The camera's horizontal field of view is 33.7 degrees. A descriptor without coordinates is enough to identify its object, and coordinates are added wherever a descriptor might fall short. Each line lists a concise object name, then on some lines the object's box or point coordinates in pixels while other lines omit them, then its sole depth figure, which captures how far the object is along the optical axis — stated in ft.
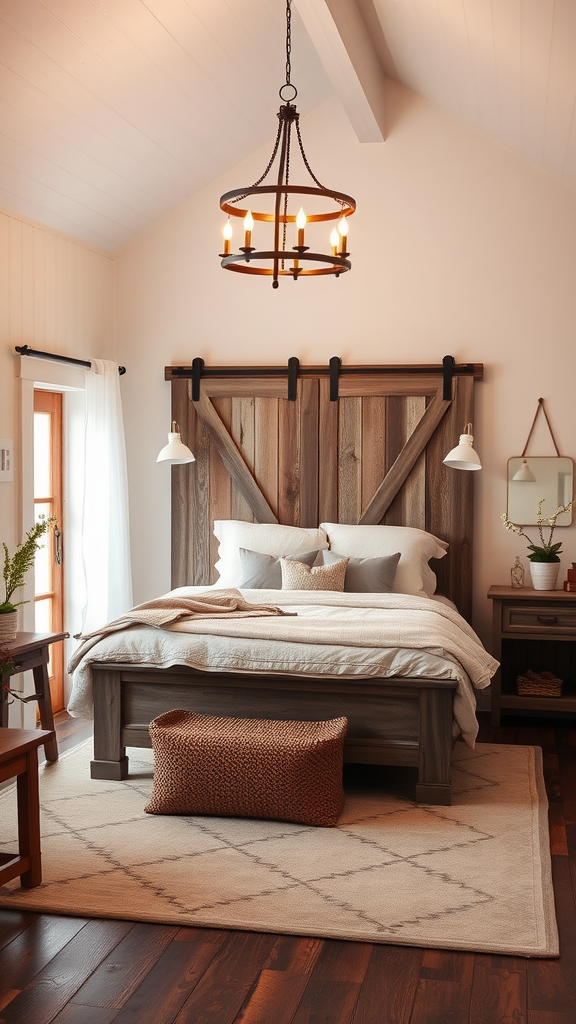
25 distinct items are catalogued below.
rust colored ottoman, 11.95
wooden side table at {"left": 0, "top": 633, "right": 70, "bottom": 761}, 14.05
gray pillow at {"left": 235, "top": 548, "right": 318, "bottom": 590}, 17.34
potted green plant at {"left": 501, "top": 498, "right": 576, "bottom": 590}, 17.76
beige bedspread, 12.79
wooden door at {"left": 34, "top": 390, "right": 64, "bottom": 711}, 17.75
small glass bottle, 18.30
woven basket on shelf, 17.40
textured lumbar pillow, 16.81
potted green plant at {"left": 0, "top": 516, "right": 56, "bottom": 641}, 13.78
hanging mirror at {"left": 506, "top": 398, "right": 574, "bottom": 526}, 18.22
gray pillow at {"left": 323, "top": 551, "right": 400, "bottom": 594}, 16.98
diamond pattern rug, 9.57
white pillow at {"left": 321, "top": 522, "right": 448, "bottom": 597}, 17.39
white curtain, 18.48
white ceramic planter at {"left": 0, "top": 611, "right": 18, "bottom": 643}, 13.96
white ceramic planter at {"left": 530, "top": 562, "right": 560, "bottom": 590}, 17.75
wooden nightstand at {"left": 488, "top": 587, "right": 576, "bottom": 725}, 17.03
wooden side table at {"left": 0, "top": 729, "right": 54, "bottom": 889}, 10.29
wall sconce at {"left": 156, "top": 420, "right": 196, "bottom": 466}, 18.40
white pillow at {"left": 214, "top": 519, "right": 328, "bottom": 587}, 18.10
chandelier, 10.64
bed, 17.63
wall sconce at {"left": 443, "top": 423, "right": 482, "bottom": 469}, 17.40
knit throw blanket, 13.70
